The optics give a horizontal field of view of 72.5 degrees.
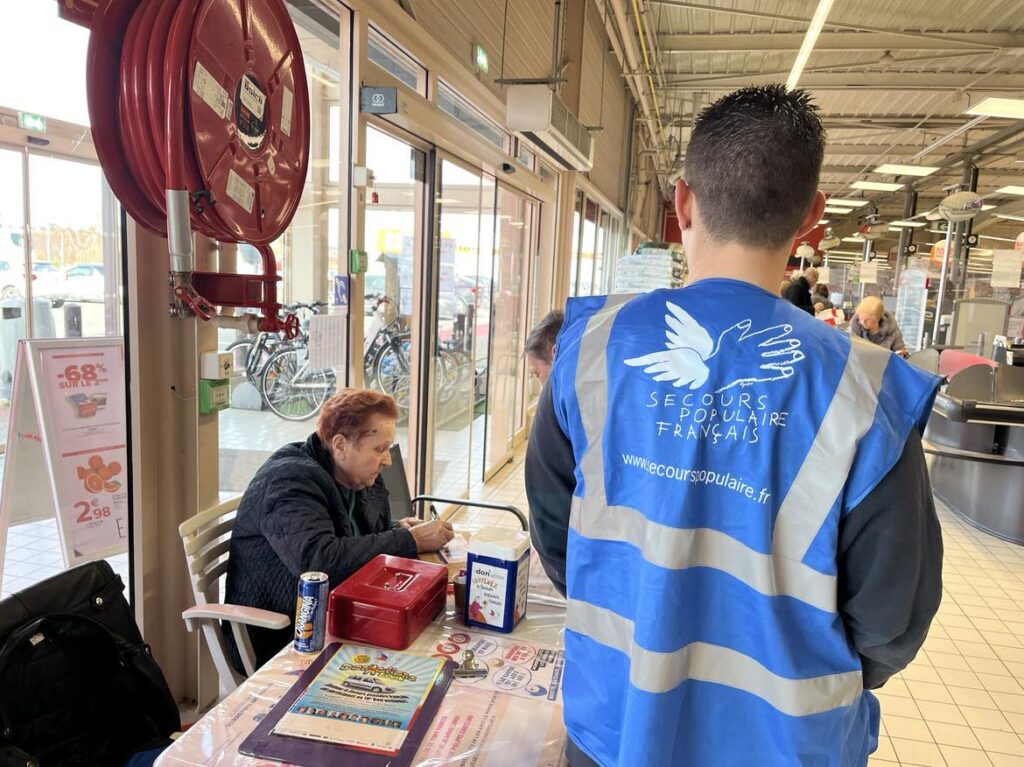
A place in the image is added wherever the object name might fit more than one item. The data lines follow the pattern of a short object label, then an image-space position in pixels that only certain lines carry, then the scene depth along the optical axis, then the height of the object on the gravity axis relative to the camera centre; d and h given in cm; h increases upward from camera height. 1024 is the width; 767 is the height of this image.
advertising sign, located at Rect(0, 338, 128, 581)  214 -54
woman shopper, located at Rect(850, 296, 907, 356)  818 -19
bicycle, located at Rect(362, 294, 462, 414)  411 -46
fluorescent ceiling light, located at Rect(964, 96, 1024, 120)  586 +176
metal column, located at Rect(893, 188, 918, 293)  1462 +171
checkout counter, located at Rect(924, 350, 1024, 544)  509 -101
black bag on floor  149 -94
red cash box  161 -76
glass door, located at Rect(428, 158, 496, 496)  467 -28
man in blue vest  87 -26
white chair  185 -90
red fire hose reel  140 +32
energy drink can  156 -74
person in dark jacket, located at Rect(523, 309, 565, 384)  310 -24
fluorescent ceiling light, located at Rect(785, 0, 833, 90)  479 +207
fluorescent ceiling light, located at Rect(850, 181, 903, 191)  1112 +197
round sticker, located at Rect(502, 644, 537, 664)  161 -85
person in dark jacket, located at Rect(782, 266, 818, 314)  816 +14
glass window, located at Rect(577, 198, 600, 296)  956 +64
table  126 -84
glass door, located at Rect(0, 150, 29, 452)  422 +3
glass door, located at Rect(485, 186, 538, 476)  608 -26
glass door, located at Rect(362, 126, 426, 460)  385 +9
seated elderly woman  196 -71
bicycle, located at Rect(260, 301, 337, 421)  333 -52
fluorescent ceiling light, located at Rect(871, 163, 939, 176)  909 +184
